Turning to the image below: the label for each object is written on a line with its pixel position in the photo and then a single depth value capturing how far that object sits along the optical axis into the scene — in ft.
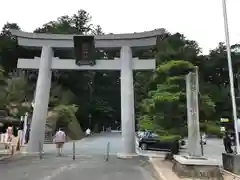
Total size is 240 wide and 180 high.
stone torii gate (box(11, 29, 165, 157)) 39.30
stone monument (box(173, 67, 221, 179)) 20.73
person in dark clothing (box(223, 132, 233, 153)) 32.51
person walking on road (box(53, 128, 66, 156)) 39.16
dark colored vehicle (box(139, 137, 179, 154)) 47.18
